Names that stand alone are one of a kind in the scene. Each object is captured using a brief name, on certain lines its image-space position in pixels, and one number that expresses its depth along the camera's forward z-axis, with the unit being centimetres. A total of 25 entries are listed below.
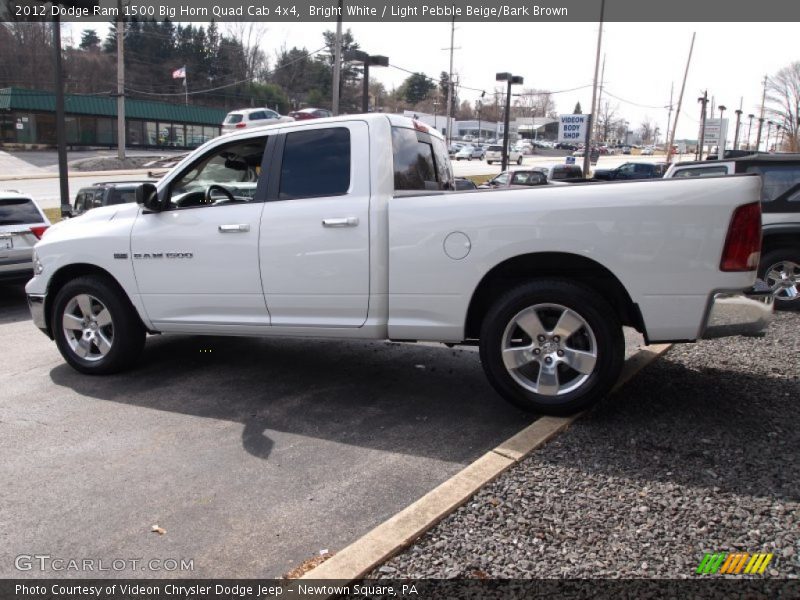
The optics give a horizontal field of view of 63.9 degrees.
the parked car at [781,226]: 805
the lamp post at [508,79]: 3003
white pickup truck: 394
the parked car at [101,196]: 1143
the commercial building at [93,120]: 5078
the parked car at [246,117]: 4056
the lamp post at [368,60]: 2386
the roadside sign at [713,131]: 4881
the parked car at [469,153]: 6228
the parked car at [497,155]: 5831
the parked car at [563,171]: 2769
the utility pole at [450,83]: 4212
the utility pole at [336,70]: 2395
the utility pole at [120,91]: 3577
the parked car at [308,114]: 3955
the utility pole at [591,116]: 3231
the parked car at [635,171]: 2909
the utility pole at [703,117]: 5088
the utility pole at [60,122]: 1341
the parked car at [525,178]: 2151
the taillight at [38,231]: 888
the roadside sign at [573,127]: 3444
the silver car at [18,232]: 859
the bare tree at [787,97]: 7456
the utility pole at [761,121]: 8112
